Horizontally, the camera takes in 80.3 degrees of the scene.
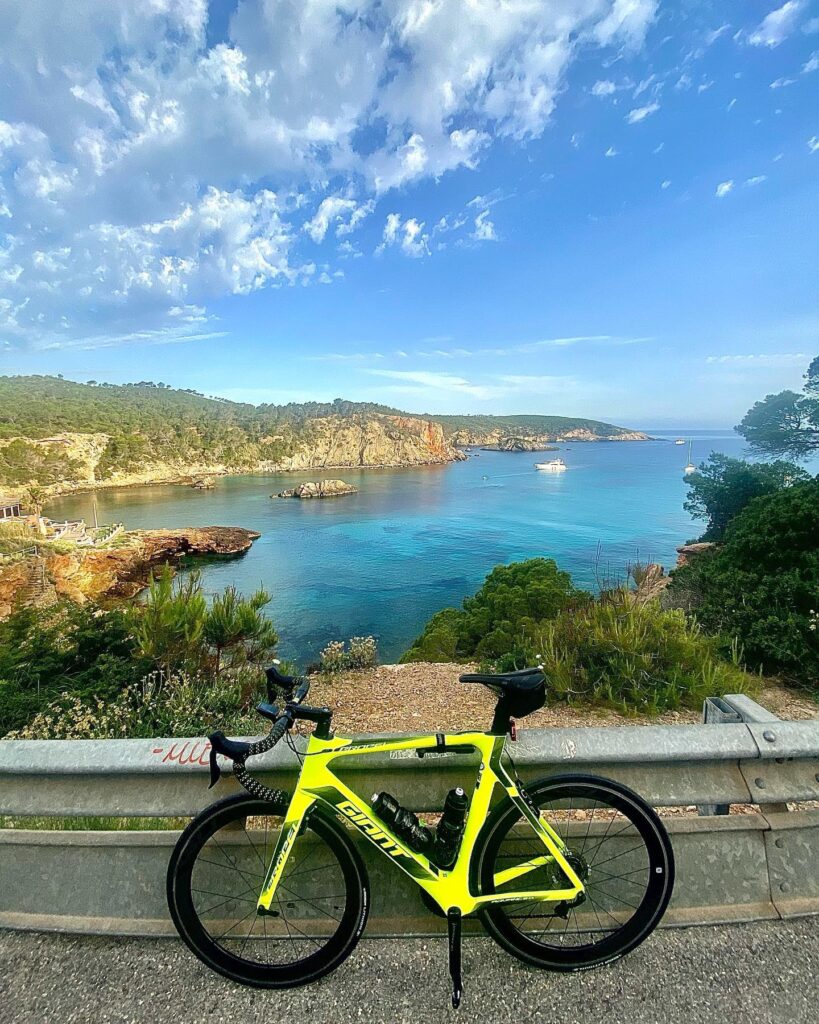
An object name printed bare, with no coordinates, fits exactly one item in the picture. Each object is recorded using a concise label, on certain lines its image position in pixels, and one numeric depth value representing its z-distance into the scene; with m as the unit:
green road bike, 1.67
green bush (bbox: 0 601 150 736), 5.00
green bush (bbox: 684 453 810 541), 21.79
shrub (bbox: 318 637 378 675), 8.82
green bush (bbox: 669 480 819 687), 5.56
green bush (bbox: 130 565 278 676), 6.59
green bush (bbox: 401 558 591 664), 9.98
